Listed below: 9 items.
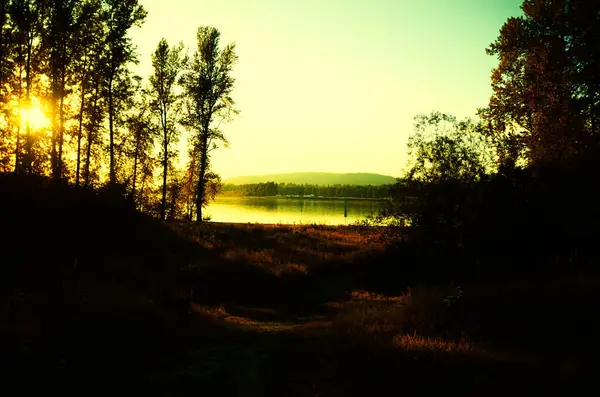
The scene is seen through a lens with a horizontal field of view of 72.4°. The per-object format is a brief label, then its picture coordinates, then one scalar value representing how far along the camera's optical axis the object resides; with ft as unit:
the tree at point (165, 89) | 122.93
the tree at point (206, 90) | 122.72
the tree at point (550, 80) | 65.41
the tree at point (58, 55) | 89.25
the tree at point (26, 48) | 85.92
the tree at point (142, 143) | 122.62
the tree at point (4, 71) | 84.53
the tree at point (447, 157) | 54.39
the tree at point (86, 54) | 94.53
